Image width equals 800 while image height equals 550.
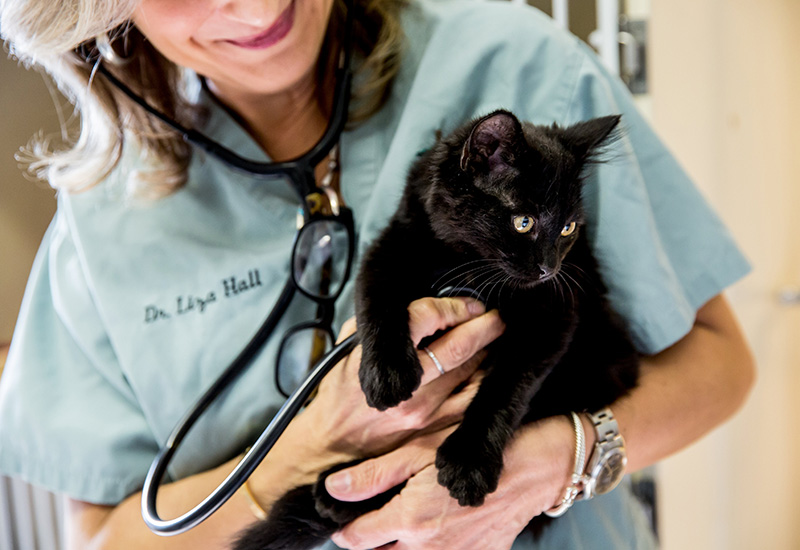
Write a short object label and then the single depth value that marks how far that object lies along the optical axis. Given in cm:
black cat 64
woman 73
